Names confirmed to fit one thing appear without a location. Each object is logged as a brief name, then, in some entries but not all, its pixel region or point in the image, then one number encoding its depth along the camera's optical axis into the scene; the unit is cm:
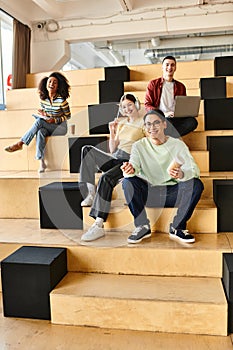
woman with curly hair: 340
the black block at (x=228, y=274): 177
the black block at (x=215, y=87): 375
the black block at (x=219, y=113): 322
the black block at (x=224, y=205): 232
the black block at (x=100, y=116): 351
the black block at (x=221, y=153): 291
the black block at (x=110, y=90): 399
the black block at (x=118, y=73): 432
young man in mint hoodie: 219
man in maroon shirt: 309
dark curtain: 489
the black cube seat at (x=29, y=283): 195
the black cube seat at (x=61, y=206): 255
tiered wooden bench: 180
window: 529
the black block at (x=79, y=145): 306
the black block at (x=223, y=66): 421
